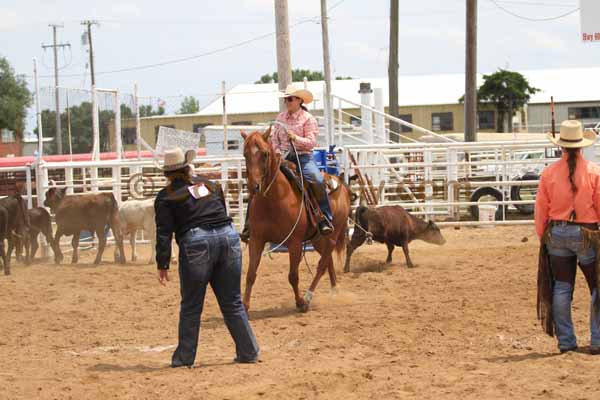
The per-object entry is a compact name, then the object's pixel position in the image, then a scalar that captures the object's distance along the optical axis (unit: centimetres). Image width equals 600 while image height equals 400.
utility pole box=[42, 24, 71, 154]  7181
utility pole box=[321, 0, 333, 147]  3042
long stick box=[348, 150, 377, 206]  1638
